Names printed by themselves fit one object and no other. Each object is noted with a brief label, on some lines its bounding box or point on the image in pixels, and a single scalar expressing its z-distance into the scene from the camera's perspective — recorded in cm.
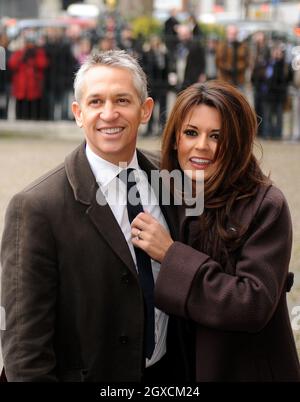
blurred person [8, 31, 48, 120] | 1388
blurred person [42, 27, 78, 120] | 1396
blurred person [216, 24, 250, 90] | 1343
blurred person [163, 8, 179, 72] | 1400
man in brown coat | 249
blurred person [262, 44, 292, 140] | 1311
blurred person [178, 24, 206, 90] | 1326
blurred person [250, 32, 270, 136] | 1324
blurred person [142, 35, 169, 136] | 1362
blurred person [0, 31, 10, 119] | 1386
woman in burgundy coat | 245
